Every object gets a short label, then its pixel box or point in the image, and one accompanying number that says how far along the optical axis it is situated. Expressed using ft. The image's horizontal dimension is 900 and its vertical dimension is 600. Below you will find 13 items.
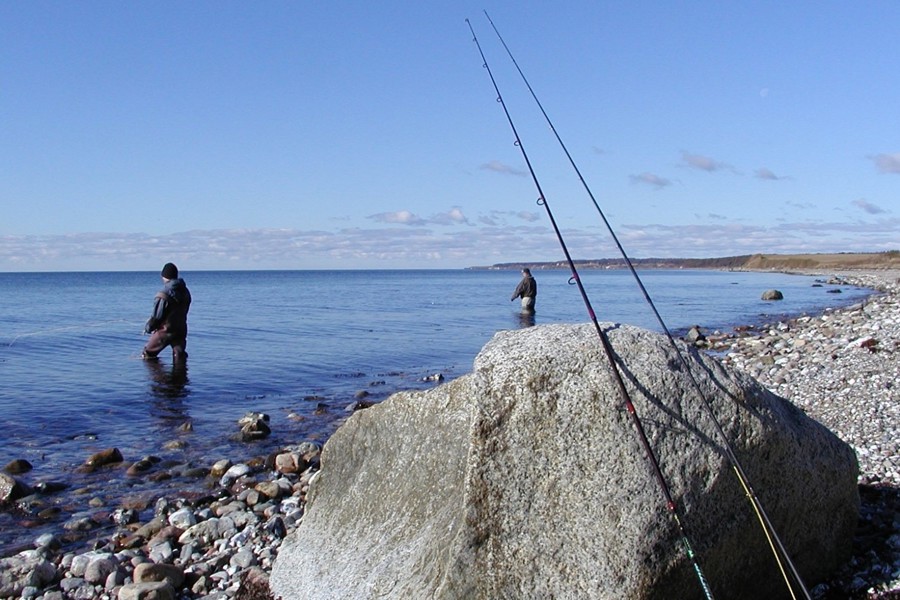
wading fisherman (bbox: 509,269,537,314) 114.83
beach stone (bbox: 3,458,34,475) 37.25
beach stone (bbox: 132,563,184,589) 22.89
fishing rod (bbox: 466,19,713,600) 14.92
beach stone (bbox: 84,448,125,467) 38.06
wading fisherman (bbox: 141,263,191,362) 60.34
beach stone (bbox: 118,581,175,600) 21.25
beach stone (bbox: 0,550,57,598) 23.56
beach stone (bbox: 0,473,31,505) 32.22
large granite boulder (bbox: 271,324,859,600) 14.80
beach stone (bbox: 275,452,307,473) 36.37
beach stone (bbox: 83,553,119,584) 24.13
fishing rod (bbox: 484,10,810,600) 15.79
